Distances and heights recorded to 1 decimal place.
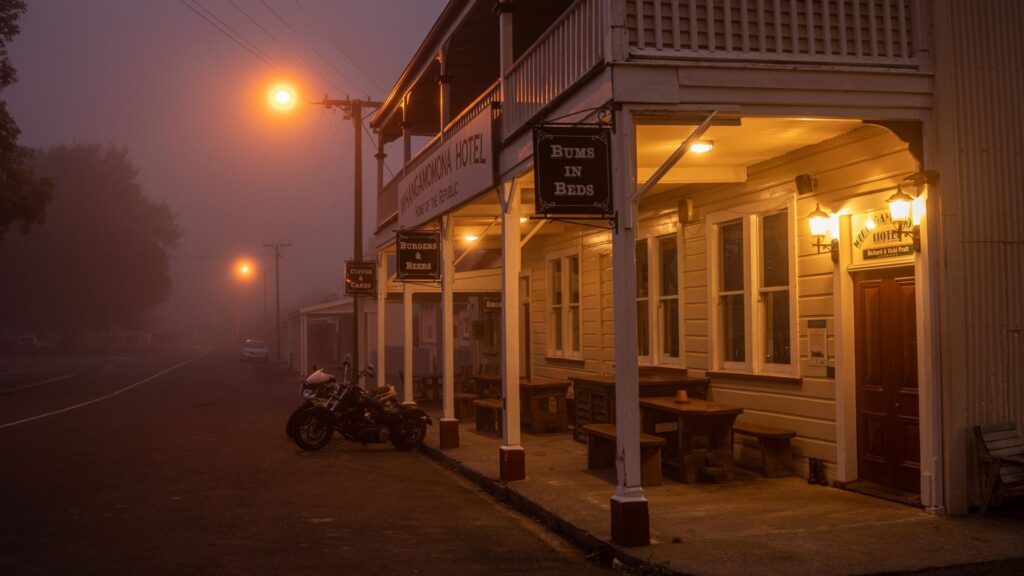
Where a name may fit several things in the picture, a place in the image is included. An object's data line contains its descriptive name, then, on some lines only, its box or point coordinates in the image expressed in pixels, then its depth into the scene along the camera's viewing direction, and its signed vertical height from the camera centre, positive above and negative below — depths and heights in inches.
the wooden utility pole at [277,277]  2427.4 +145.3
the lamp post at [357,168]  999.6 +173.9
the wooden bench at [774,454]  414.6 -59.7
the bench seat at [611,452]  408.0 -60.5
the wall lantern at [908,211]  331.6 +38.6
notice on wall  393.7 -9.5
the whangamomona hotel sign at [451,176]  469.1 +86.7
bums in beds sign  304.2 +49.8
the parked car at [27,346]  3088.1 -51.9
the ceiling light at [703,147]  374.9 +71.3
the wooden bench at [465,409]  756.0 -69.9
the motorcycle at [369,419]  596.1 -59.9
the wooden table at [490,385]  775.7 -52.2
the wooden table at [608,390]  472.7 -36.3
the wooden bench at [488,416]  659.4 -66.0
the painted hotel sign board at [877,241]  350.9 +30.4
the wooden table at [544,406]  631.2 -56.1
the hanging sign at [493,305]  863.7 +18.1
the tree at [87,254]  2760.8 +229.8
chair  318.7 -49.4
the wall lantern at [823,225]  383.9 +39.1
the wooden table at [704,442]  413.7 -54.0
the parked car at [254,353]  2242.9 -60.9
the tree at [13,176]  1238.3 +209.0
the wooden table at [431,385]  955.2 -62.8
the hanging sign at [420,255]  597.6 +45.1
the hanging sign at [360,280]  883.4 +43.8
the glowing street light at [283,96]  864.3 +215.0
